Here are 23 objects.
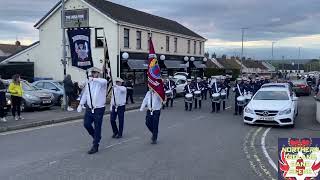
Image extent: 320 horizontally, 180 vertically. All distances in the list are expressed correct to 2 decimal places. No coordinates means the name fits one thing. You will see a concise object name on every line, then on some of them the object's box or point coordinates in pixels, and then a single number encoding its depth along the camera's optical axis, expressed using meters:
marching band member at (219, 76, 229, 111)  22.73
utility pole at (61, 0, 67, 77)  21.52
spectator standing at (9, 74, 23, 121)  17.30
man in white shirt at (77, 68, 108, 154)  10.48
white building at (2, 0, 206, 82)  36.19
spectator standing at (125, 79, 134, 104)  27.05
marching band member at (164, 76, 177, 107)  25.33
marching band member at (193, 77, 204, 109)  24.20
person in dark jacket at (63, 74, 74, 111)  21.11
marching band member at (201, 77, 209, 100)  26.61
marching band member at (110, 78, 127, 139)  12.83
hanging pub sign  23.53
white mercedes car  15.84
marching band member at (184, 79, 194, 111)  23.27
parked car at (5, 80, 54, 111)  21.19
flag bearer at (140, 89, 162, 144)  11.97
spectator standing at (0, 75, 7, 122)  16.23
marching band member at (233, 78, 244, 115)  21.38
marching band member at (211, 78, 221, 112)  22.20
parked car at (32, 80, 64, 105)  24.48
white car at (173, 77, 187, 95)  34.85
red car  38.28
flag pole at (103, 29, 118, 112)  12.84
